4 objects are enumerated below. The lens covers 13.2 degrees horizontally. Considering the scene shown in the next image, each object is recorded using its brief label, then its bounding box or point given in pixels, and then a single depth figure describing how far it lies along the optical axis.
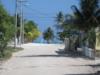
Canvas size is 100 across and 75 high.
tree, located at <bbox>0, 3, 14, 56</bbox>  39.81
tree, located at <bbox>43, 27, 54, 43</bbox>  132.62
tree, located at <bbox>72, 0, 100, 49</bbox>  46.56
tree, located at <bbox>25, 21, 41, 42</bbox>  126.88
